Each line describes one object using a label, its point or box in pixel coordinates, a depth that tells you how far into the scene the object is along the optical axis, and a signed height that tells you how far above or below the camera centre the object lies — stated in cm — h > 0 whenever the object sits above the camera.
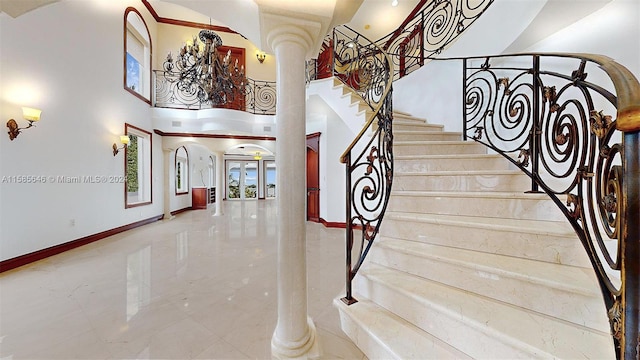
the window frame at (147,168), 584 +28
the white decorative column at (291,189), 154 -7
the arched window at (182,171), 870 +28
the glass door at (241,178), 1455 +3
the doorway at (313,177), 638 +4
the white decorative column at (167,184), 697 -16
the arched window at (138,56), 598 +329
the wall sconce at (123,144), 491 +74
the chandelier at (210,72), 489 +231
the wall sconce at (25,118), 298 +76
